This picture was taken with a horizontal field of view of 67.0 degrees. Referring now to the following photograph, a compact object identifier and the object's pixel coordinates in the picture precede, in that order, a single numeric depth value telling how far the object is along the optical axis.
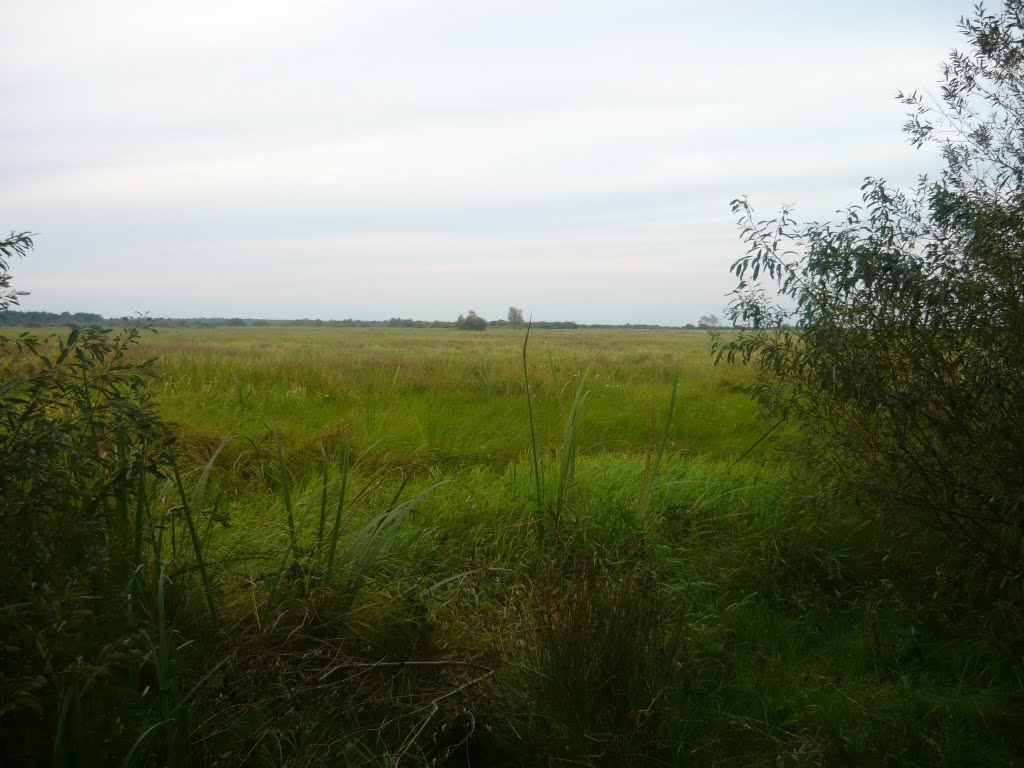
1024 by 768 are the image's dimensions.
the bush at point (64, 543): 2.03
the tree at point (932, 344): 3.59
